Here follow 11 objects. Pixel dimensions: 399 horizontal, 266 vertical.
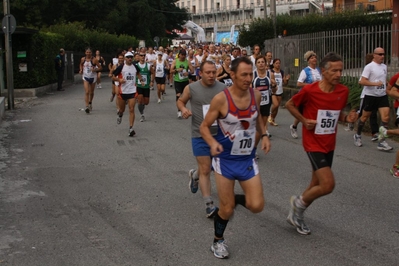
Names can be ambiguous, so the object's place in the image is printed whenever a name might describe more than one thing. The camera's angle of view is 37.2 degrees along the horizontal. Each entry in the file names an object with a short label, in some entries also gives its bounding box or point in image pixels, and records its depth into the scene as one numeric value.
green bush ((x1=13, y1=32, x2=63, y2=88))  23.70
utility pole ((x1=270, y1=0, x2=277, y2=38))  29.34
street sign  18.31
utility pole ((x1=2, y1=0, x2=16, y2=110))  18.36
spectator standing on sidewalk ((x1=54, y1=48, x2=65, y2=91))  27.27
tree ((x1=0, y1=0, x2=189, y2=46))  47.38
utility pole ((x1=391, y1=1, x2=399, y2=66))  13.99
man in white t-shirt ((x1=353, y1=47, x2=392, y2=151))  10.99
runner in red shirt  6.05
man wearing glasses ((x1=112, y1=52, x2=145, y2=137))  13.52
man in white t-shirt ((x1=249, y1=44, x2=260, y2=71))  15.03
